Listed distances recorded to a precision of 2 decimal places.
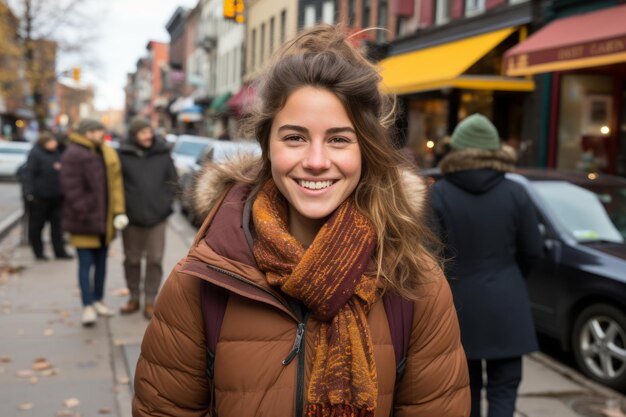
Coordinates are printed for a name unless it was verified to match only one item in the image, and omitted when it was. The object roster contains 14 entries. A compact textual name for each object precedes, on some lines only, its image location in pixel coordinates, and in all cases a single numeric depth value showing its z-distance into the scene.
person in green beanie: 3.82
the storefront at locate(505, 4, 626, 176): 12.33
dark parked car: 5.75
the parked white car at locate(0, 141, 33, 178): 28.53
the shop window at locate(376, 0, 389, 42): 22.61
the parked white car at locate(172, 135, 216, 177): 19.18
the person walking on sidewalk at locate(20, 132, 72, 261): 10.71
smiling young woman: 1.89
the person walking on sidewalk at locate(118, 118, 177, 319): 7.03
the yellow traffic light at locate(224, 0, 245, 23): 14.59
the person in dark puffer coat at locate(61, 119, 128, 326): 6.85
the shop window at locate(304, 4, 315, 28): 30.26
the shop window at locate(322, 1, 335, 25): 28.16
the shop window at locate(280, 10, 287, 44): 33.14
